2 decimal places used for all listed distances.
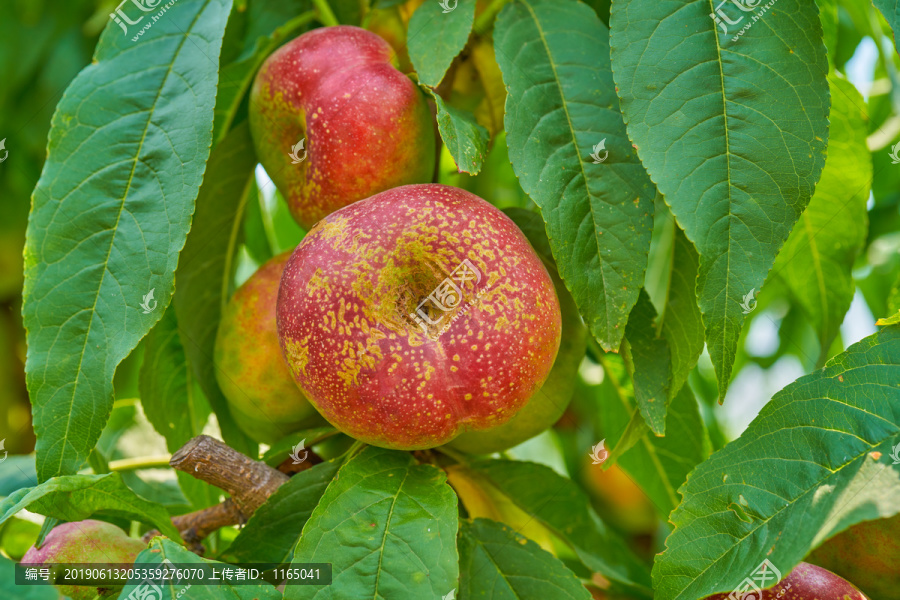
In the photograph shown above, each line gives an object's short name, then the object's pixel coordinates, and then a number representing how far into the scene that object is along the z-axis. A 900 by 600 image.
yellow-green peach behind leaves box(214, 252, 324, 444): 0.71
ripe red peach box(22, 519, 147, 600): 0.69
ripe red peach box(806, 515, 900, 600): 0.68
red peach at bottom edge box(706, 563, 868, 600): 0.67
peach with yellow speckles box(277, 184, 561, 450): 0.66
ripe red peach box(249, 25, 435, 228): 0.69
